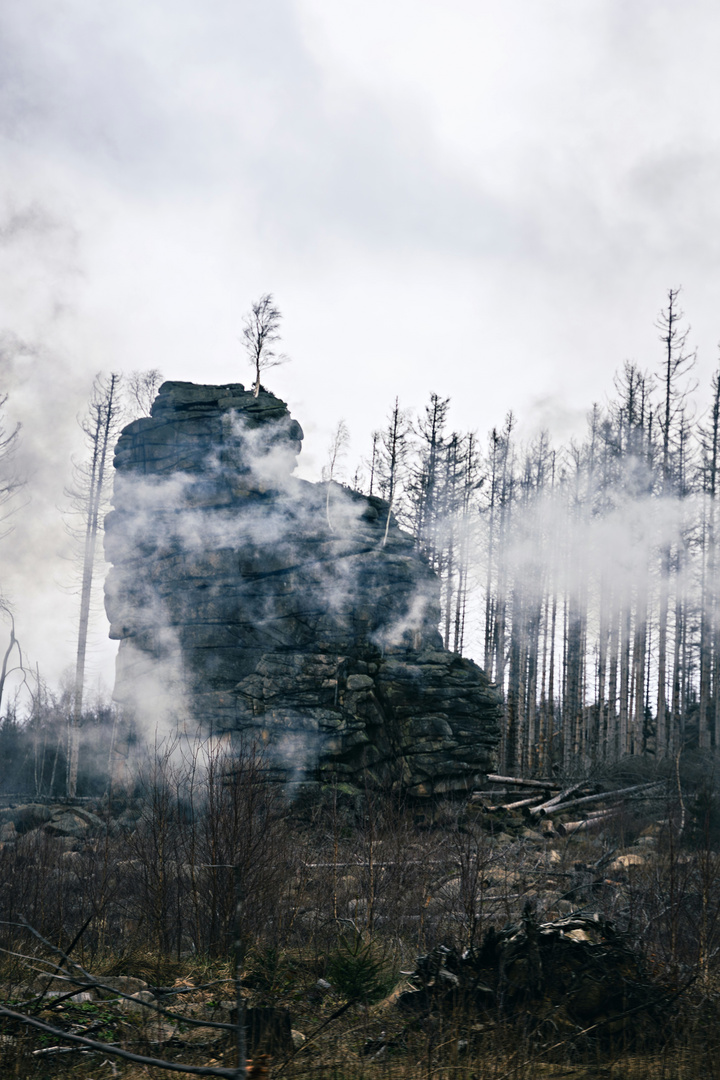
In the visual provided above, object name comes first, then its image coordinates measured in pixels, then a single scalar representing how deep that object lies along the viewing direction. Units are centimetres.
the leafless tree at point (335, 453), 3449
